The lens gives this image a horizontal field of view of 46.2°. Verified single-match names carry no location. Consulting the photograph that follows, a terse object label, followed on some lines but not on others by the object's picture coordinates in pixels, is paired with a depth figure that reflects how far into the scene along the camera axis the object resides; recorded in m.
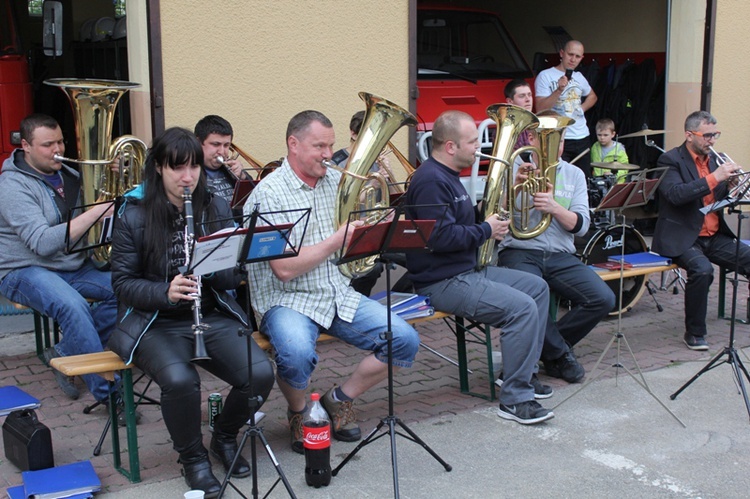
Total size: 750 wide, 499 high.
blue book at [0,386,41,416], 4.38
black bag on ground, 3.91
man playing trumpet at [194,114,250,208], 5.30
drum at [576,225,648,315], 6.82
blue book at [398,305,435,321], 4.73
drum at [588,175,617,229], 7.57
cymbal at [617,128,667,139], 7.10
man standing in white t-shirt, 8.26
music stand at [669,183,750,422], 4.78
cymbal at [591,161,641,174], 7.05
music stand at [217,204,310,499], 3.53
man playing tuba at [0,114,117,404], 4.75
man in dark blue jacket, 4.68
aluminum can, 4.34
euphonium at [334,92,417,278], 4.45
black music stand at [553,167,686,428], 5.42
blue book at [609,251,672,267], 6.25
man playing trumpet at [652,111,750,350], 6.06
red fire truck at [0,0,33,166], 7.19
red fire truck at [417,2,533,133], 8.13
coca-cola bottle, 3.83
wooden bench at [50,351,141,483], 3.86
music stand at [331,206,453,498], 3.85
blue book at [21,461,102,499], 3.61
